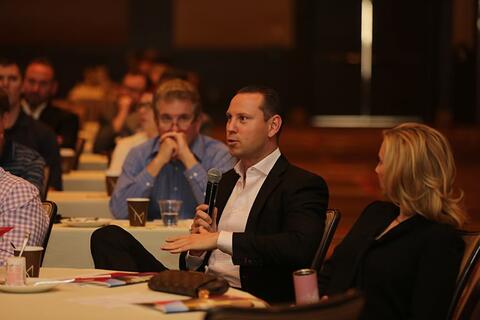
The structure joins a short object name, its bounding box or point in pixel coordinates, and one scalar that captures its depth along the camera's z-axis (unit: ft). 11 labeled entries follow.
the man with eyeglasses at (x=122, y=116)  54.75
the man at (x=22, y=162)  32.18
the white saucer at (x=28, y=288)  19.34
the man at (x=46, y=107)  53.21
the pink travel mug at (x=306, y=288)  18.66
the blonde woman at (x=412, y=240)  20.11
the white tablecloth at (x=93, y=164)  50.84
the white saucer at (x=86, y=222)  29.79
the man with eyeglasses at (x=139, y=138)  42.53
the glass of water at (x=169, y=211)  29.68
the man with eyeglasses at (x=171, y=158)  33.09
